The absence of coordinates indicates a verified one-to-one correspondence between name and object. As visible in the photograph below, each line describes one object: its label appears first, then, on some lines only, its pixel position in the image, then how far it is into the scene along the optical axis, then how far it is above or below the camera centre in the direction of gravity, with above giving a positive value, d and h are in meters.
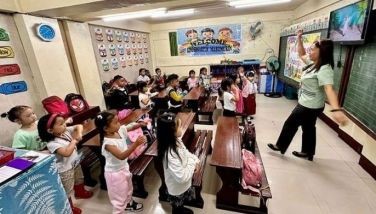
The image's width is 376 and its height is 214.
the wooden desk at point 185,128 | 1.98 -0.95
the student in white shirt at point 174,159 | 1.47 -0.84
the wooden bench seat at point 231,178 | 1.79 -1.23
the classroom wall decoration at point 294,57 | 4.05 -0.30
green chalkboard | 2.29 -0.62
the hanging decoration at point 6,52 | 2.69 +0.19
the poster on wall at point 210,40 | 6.87 +0.40
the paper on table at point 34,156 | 1.20 -0.60
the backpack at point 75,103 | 3.10 -0.70
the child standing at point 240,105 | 3.71 -1.11
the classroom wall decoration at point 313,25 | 3.52 +0.40
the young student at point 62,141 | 1.60 -0.71
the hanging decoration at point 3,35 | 2.68 +0.43
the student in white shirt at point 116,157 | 1.57 -0.84
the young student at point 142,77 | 6.13 -0.69
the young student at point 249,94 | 3.99 -0.96
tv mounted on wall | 2.35 +0.26
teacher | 2.03 -0.62
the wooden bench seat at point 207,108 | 4.08 -1.26
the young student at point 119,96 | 4.12 -0.84
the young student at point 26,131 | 1.79 -0.64
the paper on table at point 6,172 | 1.01 -0.59
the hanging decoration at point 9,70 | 2.70 -0.07
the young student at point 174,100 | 3.90 -0.95
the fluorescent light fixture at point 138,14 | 3.55 +0.84
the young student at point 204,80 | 5.59 -0.84
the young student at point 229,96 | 3.35 -0.81
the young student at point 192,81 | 5.38 -0.82
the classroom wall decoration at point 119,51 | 4.96 +0.18
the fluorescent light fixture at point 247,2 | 3.29 +0.80
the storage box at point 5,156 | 1.18 -0.57
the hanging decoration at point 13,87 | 2.73 -0.33
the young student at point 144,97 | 3.56 -0.78
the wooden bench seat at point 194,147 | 1.93 -1.23
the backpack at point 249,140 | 2.39 -1.15
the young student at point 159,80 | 5.74 -0.84
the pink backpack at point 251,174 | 1.87 -1.27
